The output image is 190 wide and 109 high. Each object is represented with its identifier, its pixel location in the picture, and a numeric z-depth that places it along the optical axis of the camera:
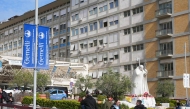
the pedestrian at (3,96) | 24.03
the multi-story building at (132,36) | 46.97
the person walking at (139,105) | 14.70
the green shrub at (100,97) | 35.49
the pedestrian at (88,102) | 15.56
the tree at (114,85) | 37.46
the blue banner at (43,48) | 14.99
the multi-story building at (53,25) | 70.06
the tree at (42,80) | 48.42
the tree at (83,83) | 52.47
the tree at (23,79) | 47.60
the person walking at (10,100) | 24.09
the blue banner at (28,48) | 14.80
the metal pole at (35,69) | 14.34
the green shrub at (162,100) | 41.28
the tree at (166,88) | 44.16
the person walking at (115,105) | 15.70
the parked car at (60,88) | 52.26
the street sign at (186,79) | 28.39
